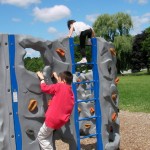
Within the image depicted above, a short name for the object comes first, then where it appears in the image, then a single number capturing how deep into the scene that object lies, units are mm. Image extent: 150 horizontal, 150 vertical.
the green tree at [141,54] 46043
